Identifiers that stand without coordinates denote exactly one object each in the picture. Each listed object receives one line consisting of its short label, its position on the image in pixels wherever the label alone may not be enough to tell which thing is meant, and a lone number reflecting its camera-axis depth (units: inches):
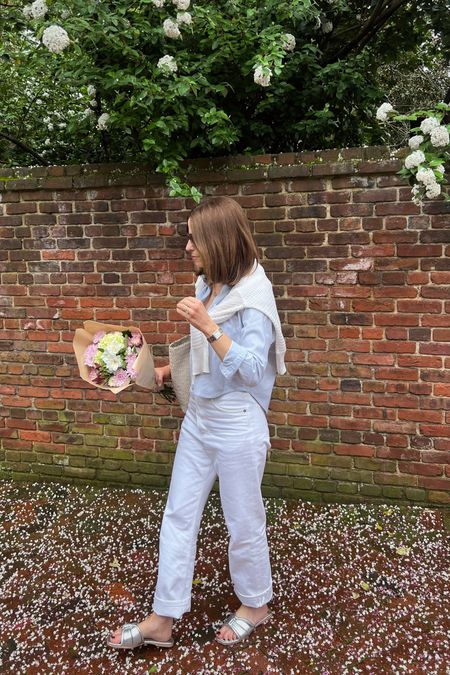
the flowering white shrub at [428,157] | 101.9
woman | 78.3
